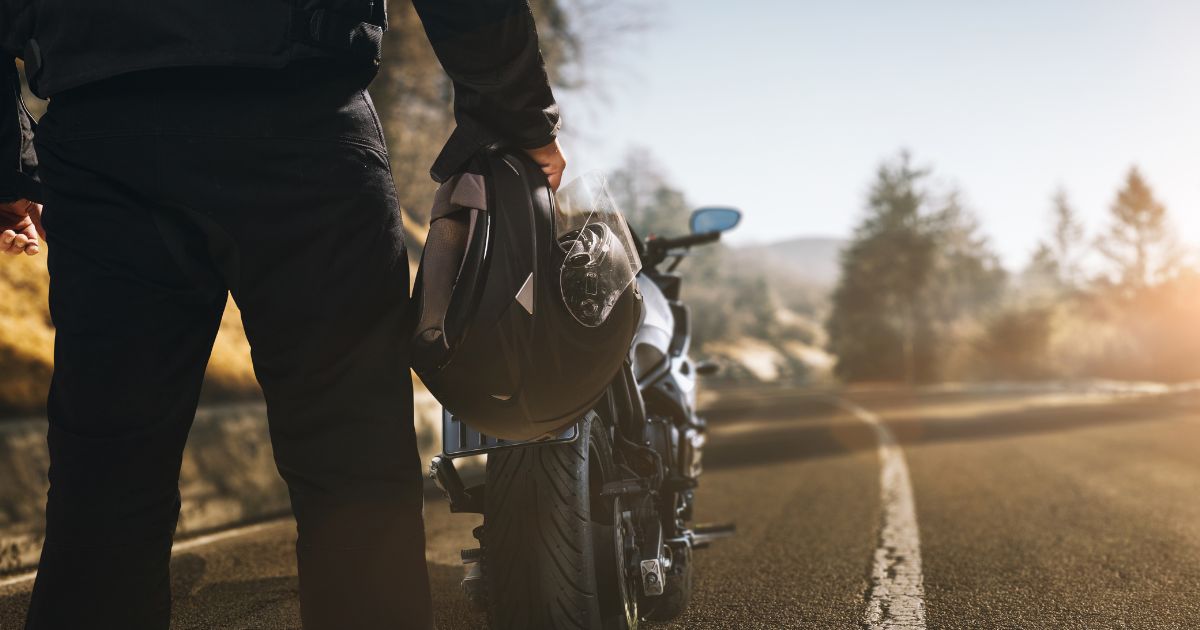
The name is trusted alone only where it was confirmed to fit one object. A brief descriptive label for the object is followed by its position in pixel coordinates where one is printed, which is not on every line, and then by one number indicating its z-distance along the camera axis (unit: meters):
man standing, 1.43
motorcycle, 2.09
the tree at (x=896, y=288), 56.62
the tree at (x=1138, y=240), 65.94
